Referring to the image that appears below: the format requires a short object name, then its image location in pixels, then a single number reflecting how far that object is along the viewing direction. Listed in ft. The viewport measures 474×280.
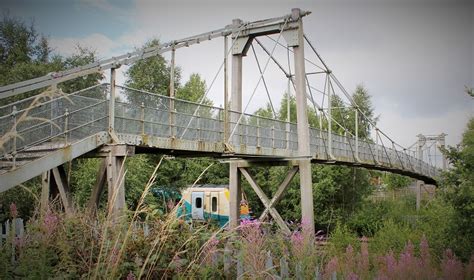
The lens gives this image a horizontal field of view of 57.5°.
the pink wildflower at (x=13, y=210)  12.87
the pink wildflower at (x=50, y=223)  11.50
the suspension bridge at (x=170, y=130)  20.36
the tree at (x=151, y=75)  91.20
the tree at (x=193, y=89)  93.35
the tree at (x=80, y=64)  64.13
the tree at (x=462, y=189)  23.98
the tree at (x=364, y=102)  133.08
